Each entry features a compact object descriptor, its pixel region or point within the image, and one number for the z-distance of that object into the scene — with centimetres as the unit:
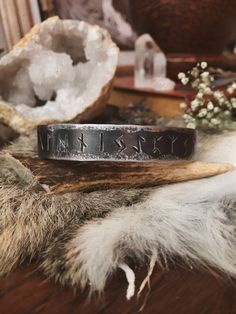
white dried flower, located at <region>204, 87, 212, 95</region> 12
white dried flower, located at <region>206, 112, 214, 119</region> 12
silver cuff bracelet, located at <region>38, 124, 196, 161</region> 8
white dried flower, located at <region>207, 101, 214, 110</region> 11
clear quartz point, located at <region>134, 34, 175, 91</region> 16
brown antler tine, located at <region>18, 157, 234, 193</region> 8
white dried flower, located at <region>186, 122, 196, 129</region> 11
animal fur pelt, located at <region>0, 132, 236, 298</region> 6
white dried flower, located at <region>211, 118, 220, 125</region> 12
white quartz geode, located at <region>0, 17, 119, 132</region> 12
